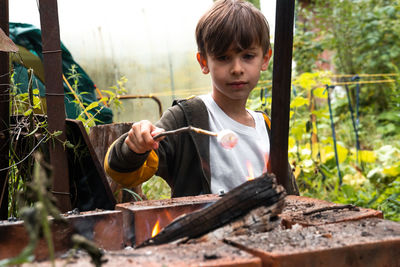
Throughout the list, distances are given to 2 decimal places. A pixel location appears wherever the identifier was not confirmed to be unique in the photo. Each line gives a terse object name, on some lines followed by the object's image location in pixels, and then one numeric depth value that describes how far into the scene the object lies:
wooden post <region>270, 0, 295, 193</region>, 1.58
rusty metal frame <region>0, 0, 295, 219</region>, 2.11
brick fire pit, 1.05
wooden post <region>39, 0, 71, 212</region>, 2.11
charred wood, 1.25
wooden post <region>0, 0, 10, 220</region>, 2.13
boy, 2.17
